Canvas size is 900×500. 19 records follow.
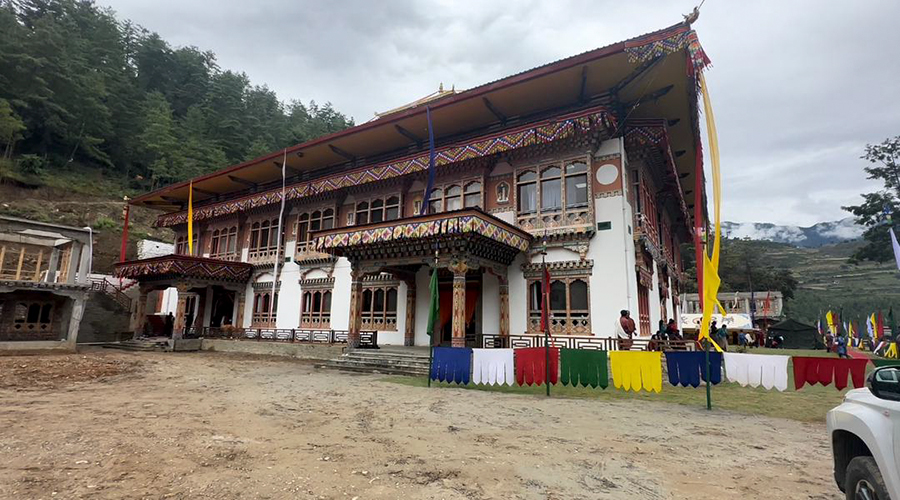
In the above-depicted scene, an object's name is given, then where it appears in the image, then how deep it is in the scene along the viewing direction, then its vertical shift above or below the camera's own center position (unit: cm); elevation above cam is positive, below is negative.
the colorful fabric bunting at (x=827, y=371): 815 -80
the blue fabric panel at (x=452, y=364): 1027 -98
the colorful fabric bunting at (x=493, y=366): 979 -96
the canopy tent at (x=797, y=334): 3086 -38
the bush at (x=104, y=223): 3316 +746
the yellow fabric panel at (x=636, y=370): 884 -90
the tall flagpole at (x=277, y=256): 2027 +314
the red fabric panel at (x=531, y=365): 967 -91
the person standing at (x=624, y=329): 1130 -7
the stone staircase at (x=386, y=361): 1260 -118
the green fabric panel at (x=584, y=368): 911 -90
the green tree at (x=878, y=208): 3397 +974
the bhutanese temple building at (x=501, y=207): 1293 +446
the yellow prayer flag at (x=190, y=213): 2198 +558
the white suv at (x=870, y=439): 232 -65
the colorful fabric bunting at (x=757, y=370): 845 -82
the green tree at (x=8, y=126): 3216 +1459
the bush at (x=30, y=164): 3438 +1233
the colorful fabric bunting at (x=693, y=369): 866 -83
